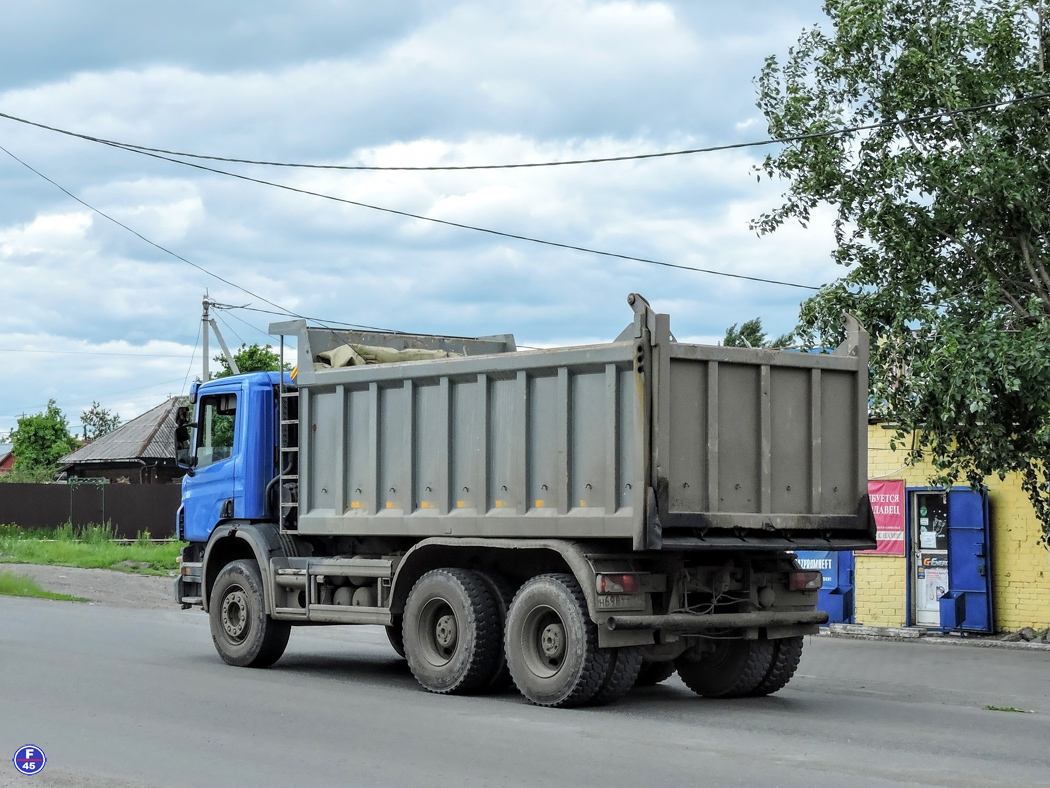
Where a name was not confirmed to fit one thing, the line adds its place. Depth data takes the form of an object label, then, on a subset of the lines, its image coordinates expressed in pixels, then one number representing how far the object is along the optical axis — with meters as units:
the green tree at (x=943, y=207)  14.58
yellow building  17.64
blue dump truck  10.38
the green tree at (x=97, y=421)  99.88
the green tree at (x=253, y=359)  49.75
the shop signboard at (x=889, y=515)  18.92
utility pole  38.38
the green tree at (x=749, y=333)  48.97
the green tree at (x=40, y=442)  64.25
